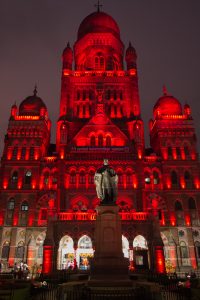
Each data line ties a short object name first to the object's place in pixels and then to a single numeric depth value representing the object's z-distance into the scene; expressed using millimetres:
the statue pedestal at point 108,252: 17453
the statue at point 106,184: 20109
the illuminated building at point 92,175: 40562
